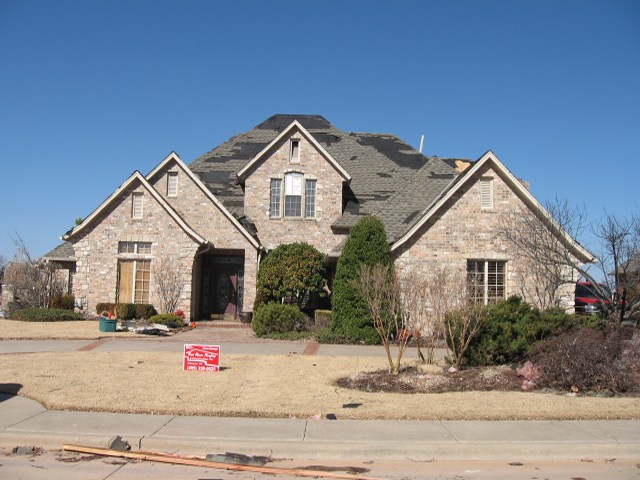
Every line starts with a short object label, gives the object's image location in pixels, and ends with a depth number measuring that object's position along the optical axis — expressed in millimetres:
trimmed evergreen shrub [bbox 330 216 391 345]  17859
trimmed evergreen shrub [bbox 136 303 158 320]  22297
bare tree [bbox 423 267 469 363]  12750
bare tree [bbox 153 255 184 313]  22562
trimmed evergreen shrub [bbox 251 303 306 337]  19000
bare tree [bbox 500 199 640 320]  14383
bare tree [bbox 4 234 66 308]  24594
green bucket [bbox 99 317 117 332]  18984
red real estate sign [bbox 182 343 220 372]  12258
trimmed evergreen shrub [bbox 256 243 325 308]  21359
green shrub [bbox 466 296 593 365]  12320
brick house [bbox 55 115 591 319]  19953
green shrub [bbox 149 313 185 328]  20781
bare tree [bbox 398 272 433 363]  12997
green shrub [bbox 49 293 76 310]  23547
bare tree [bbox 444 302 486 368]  12062
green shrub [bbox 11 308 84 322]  22094
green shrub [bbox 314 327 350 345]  17828
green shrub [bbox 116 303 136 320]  21859
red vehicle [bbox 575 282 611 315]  25109
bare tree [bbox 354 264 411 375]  12273
